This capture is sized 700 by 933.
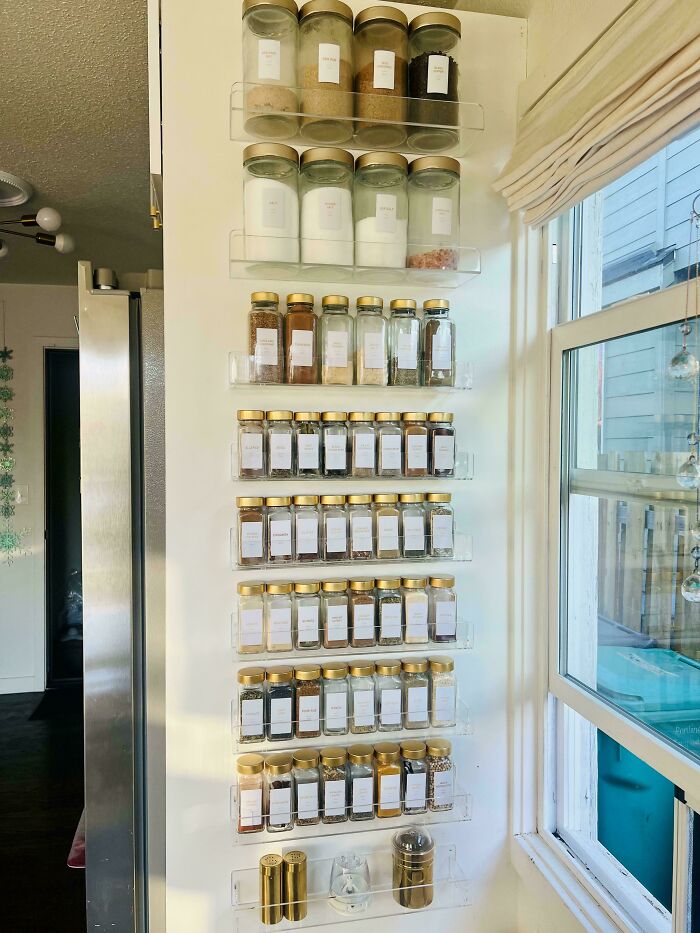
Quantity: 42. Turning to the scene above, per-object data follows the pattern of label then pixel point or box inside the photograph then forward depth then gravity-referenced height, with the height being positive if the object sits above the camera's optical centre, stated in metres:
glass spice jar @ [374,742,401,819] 1.34 -0.70
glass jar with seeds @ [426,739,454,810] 1.38 -0.71
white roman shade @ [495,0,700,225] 0.89 +0.55
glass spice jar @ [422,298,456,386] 1.31 +0.21
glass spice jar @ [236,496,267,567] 1.28 -0.17
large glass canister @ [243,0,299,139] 1.18 +0.73
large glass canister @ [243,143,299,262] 1.21 +0.47
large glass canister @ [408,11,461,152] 1.24 +0.74
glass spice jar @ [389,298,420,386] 1.31 +0.21
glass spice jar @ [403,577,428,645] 1.34 -0.34
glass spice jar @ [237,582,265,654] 1.29 -0.35
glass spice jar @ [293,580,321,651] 1.30 -0.34
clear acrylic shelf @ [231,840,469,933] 1.36 -0.98
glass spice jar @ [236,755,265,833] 1.30 -0.70
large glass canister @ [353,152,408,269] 1.25 +0.47
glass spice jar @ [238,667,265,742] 1.29 -0.52
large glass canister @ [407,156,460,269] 1.28 +0.47
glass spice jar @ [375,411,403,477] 1.31 +0.00
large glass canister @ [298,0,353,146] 1.19 +0.73
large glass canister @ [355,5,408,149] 1.21 +0.74
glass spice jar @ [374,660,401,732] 1.35 -0.53
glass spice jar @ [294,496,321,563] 1.30 -0.17
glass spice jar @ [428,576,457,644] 1.36 -0.34
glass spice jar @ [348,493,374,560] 1.31 -0.17
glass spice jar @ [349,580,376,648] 1.31 -0.34
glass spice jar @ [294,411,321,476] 1.28 +0.00
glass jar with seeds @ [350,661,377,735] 1.34 -0.53
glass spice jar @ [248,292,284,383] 1.27 +0.22
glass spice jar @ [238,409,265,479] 1.27 +0.00
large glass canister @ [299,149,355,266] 1.23 +0.47
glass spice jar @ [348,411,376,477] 1.30 +0.00
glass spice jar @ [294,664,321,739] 1.31 -0.52
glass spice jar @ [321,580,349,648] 1.30 -0.34
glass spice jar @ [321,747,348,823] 1.32 -0.70
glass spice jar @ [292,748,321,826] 1.31 -0.70
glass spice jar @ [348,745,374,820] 1.33 -0.70
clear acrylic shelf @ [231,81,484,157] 1.20 +0.65
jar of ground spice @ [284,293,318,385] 1.28 +0.21
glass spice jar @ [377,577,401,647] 1.33 -0.34
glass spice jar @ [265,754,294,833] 1.30 -0.70
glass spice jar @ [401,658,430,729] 1.35 -0.52
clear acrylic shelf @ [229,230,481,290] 1.23 +0.37
